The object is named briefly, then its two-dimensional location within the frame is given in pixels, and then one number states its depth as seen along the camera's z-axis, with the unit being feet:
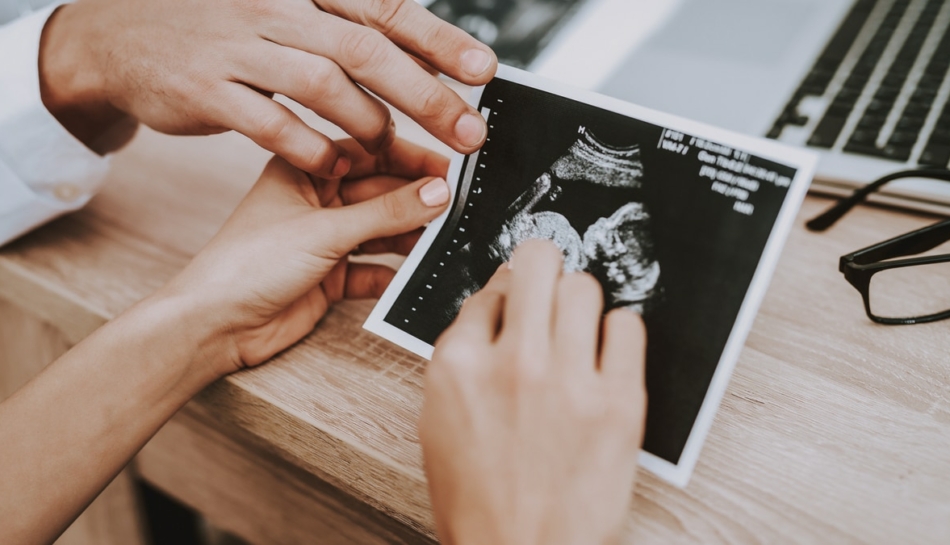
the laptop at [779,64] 2.13
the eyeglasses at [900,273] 1.62
